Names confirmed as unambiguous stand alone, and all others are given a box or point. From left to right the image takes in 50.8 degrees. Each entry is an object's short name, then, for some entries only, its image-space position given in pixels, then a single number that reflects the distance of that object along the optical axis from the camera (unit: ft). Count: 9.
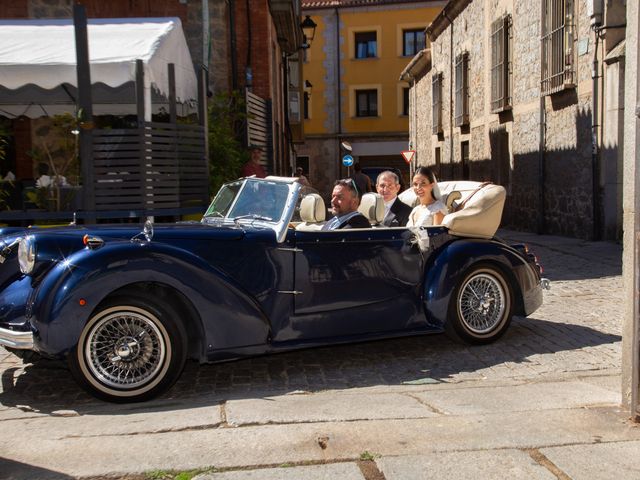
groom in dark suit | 20.47
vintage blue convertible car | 13.70
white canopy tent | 29.32
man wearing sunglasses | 17.62
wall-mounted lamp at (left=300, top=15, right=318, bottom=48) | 73.51
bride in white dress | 19.17
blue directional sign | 101.40
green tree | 37.83
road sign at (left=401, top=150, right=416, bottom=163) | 79.77
